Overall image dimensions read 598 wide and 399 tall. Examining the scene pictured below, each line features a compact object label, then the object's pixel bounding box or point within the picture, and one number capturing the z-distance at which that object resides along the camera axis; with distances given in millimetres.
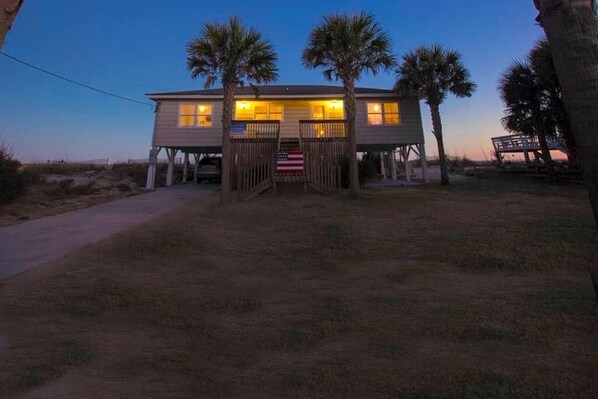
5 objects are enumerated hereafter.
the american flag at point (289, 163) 17094
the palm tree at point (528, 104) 19266
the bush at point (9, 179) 15445
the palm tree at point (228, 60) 14500
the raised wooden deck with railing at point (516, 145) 28412
